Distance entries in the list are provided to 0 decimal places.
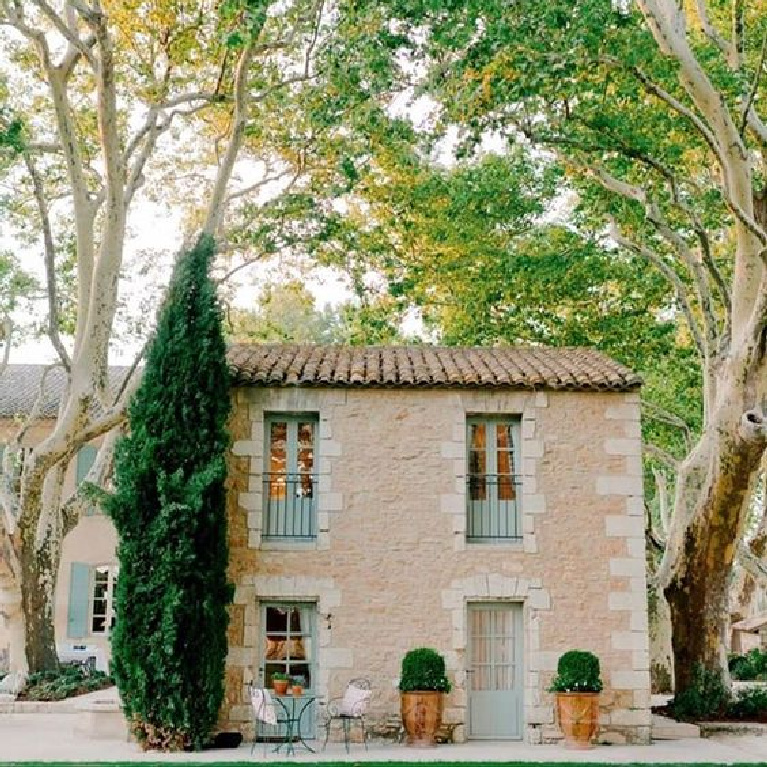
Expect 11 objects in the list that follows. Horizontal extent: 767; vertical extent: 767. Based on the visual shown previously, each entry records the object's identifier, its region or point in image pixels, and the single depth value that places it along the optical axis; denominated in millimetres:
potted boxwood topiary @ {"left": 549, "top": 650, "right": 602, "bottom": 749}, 12578
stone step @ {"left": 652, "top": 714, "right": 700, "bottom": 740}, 13641
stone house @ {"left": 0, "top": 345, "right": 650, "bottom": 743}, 13125
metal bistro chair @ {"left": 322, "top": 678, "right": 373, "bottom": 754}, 12305
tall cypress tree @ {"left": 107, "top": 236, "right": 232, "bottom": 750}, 12250
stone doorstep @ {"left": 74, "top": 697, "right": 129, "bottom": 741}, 13227
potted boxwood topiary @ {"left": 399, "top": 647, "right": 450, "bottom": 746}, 12648
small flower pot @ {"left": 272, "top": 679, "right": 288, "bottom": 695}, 13000
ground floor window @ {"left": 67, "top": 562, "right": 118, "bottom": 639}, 22781
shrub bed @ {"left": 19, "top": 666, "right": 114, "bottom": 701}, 16828
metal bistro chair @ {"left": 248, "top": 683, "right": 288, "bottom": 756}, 11938
